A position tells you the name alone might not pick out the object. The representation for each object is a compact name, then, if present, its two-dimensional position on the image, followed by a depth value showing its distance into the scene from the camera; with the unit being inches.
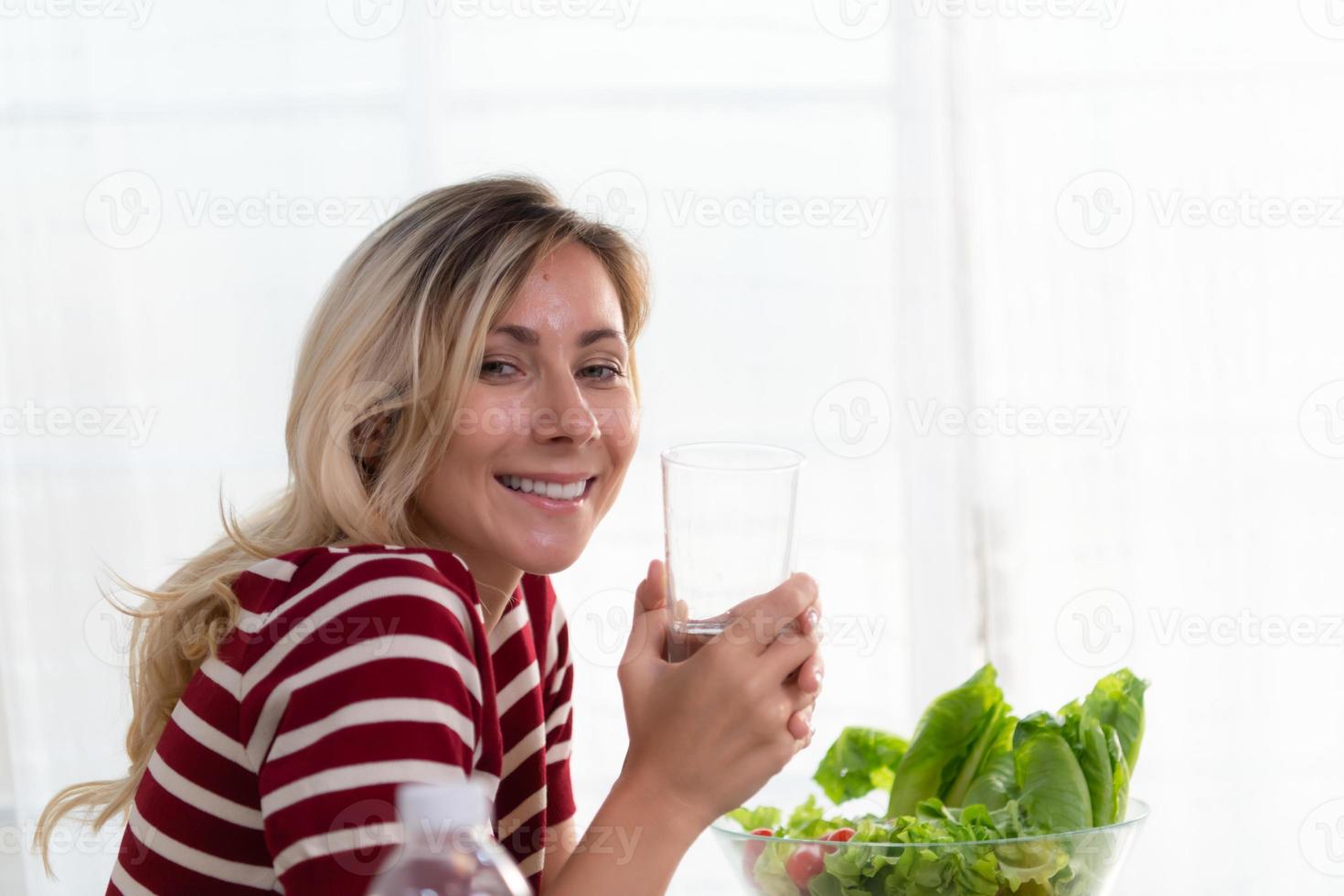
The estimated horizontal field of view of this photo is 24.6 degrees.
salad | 67.9
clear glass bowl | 67.7
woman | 63.8
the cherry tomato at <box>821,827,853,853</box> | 70.3
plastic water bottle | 53.2
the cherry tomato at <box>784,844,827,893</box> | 69.0
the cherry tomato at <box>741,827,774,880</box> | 70.0
